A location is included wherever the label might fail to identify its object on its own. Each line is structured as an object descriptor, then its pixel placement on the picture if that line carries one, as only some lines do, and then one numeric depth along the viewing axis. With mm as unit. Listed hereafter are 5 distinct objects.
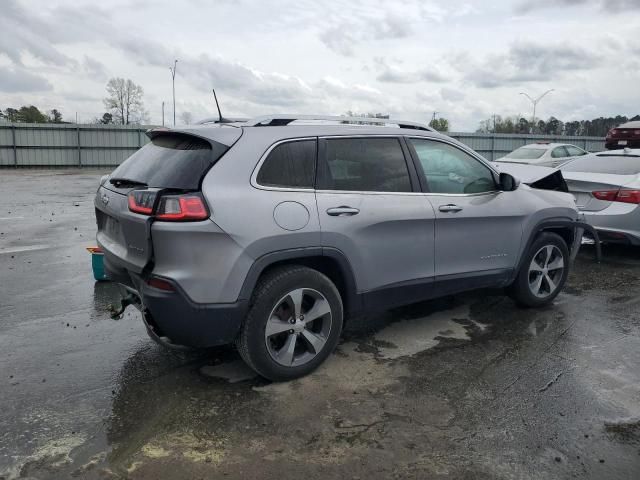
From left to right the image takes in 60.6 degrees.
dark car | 19969
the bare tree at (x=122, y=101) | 60781
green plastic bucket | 5859
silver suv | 3346
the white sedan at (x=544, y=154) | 16312
